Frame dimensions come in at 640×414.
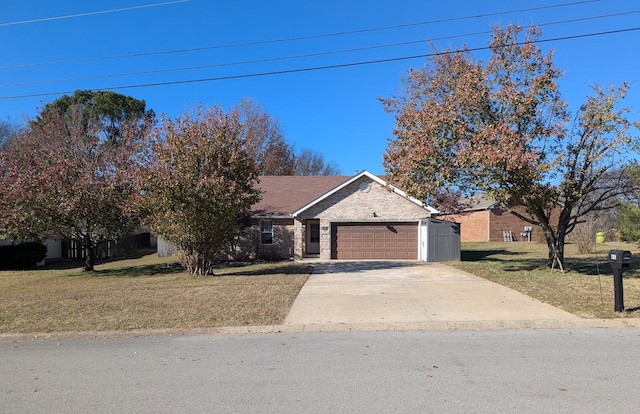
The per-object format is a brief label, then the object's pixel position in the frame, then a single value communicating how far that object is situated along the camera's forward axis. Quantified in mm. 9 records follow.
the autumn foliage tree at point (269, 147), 40562
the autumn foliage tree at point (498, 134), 13148
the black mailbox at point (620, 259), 8328
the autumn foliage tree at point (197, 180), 14812
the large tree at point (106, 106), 39250
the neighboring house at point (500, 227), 39500
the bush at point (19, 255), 21969
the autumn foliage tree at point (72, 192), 17062
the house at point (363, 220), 23281
